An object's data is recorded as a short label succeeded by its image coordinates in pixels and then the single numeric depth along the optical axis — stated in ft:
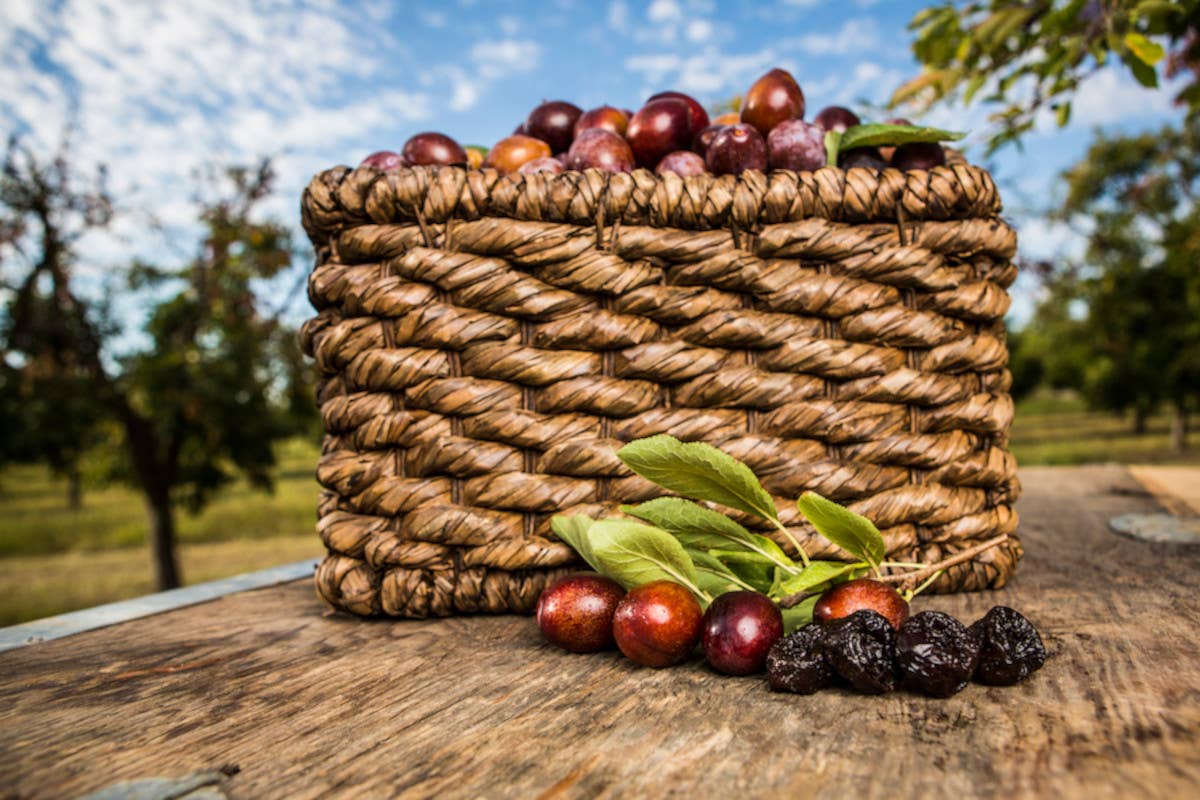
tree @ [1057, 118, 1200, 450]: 39.93
